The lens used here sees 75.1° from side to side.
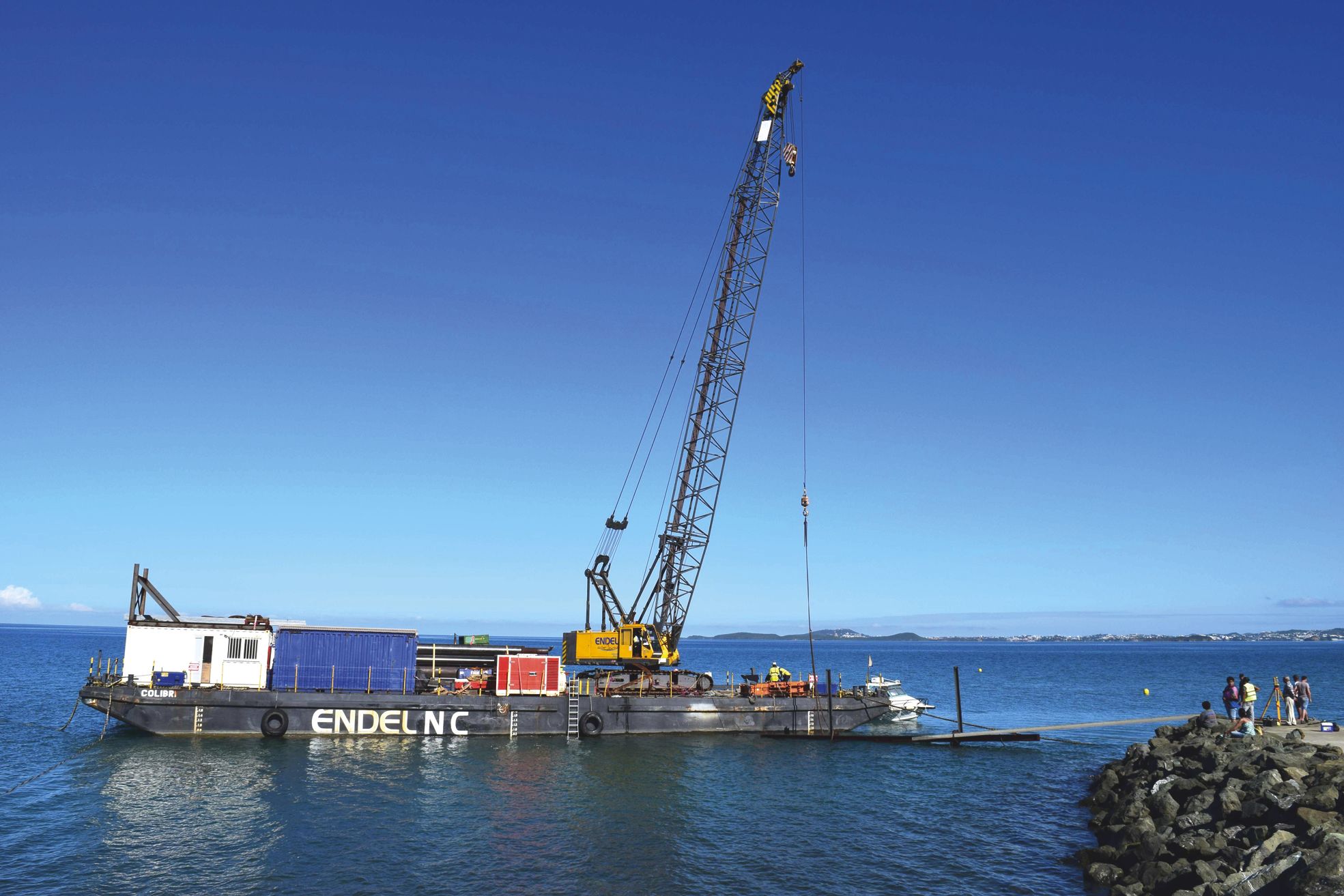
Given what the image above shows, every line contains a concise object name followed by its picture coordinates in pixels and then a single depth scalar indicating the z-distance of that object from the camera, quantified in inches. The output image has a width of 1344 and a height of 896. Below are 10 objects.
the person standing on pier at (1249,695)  1686.8
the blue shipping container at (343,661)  2153.1
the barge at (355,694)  2063.2
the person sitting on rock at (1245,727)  1612.9
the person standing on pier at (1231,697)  1792.6
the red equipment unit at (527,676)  2249.0
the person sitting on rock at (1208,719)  1768.0
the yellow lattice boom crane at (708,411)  2694.4
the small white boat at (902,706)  2763.3
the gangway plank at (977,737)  2143.2
